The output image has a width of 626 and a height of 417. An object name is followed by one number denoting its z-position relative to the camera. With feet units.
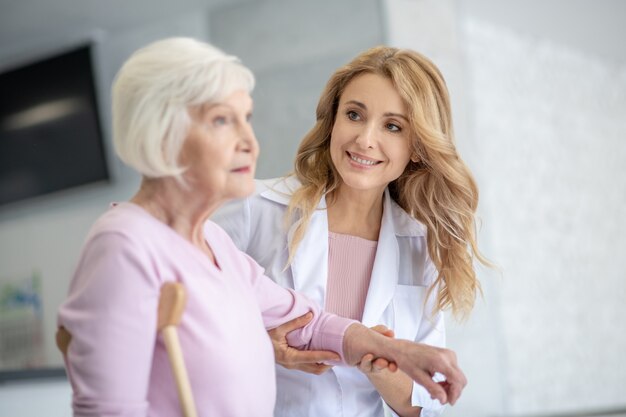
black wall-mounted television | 10.87
